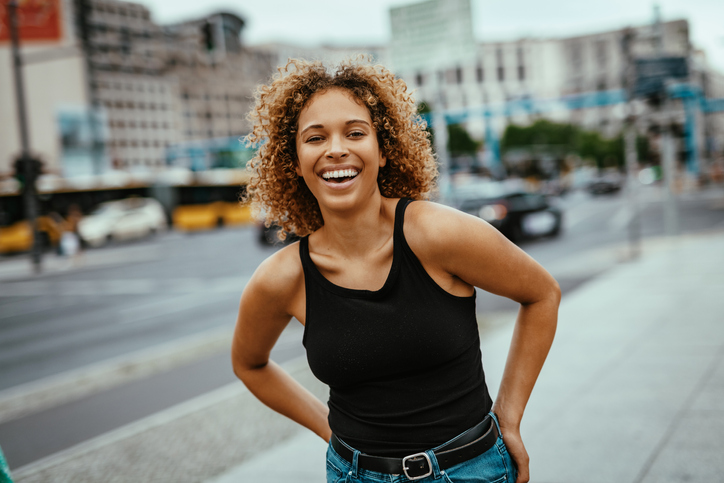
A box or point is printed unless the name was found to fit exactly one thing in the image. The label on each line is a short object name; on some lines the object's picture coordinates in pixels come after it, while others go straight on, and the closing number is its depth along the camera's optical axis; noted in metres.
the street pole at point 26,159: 19.37
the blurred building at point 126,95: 59.25
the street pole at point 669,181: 13.74
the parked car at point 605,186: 43.44
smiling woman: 1.50
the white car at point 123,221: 28.00
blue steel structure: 34.62
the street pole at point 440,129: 9.35
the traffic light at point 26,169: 19.94
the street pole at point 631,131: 12.56
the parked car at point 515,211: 16.61
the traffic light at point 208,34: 15.97
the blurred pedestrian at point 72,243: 20.36
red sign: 35.88
